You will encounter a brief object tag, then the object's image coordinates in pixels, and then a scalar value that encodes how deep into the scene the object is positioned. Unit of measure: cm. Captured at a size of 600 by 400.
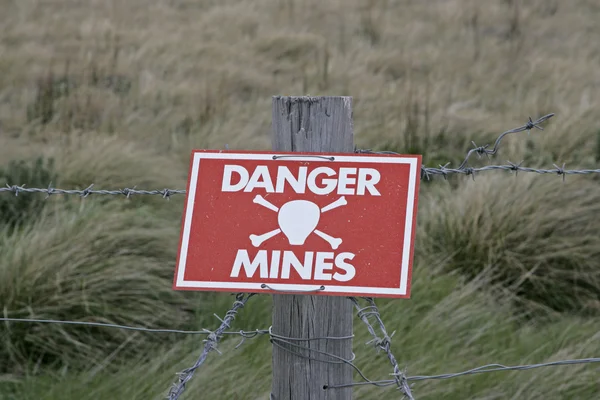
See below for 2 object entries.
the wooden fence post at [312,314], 348
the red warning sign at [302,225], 340
